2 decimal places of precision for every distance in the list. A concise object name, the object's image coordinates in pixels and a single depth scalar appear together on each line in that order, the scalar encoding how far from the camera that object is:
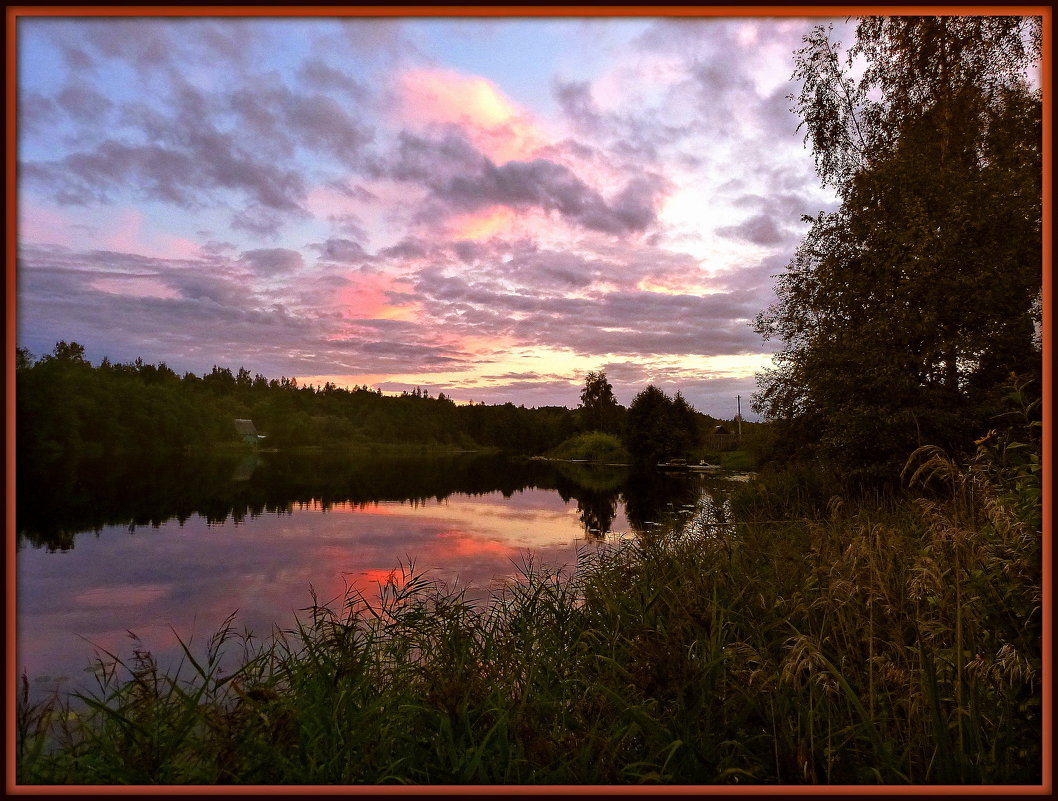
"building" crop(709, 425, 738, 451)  59.69
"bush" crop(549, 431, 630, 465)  65.12
